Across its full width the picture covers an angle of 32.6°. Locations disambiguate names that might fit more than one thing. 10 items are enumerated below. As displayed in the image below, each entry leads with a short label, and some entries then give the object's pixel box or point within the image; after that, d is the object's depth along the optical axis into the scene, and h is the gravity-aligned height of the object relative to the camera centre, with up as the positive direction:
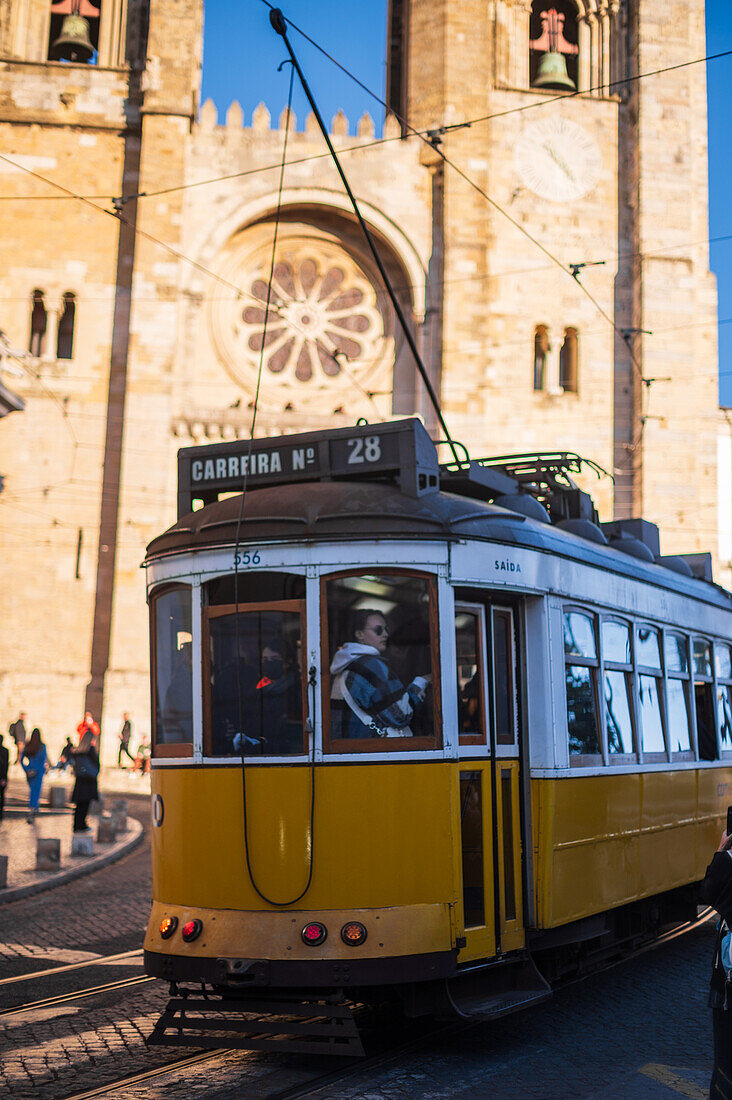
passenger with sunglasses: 5.31 +0.55
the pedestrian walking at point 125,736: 25.30 +1.74
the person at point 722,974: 4.07 -0.49
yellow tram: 5.14 +0.35
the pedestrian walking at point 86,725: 20.08 +1.60
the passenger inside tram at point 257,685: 5.35 +0.59
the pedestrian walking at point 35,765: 17.66 +0.84
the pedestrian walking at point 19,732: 24.45 +1.79
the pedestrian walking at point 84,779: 14.82 +0.53
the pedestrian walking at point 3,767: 15.27 +0.70
